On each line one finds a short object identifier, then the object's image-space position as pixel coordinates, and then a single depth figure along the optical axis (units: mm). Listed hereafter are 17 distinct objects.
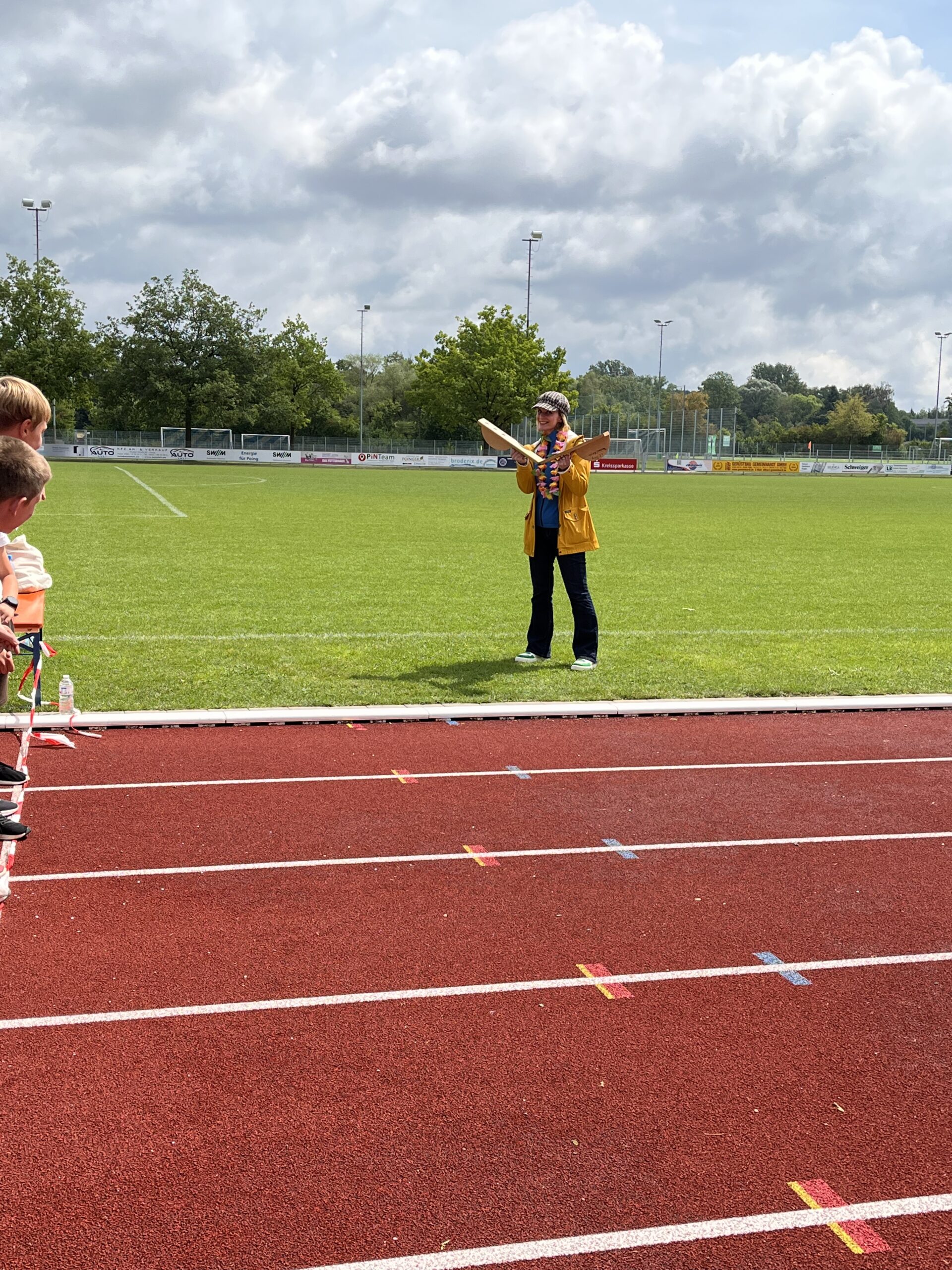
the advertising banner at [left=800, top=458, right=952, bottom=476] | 84688
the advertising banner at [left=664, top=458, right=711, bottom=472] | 78312
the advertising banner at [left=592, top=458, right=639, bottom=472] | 73750
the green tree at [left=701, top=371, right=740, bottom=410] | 181125
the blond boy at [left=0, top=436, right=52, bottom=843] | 4238
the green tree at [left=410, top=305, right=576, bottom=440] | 85875
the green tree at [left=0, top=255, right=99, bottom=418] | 81312
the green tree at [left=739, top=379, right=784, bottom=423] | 183375
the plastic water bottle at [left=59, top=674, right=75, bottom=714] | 7391
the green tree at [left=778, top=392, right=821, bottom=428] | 175750
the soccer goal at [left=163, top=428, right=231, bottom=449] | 78000
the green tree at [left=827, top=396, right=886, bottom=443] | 116188
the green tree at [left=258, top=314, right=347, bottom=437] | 93125
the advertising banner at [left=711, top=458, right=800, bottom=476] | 81125
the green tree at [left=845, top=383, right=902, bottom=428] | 165500
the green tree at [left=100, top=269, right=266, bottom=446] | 85375
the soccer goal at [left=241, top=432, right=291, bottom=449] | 81562
